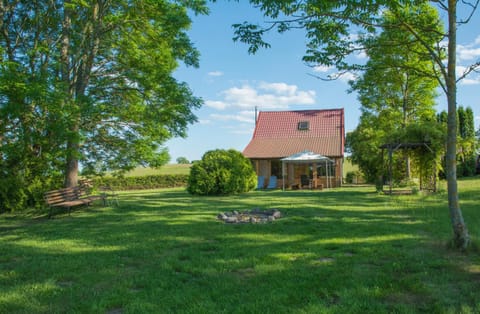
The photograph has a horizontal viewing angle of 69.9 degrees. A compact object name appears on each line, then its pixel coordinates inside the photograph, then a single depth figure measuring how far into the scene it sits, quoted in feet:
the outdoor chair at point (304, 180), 75.37
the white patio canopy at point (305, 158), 67.21
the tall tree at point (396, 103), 54.49
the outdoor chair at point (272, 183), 77.98
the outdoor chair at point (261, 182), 79.13
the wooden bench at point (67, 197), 31.32
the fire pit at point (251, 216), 26.45
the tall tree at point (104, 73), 31.53
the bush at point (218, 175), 54.55
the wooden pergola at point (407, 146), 46.05
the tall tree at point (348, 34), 15.96
